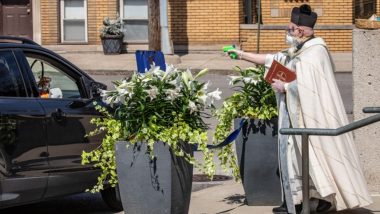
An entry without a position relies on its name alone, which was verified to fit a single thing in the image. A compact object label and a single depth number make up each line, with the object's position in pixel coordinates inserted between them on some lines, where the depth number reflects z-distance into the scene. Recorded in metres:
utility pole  25.20
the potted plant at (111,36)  27.17
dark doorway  28.70
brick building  27.50
